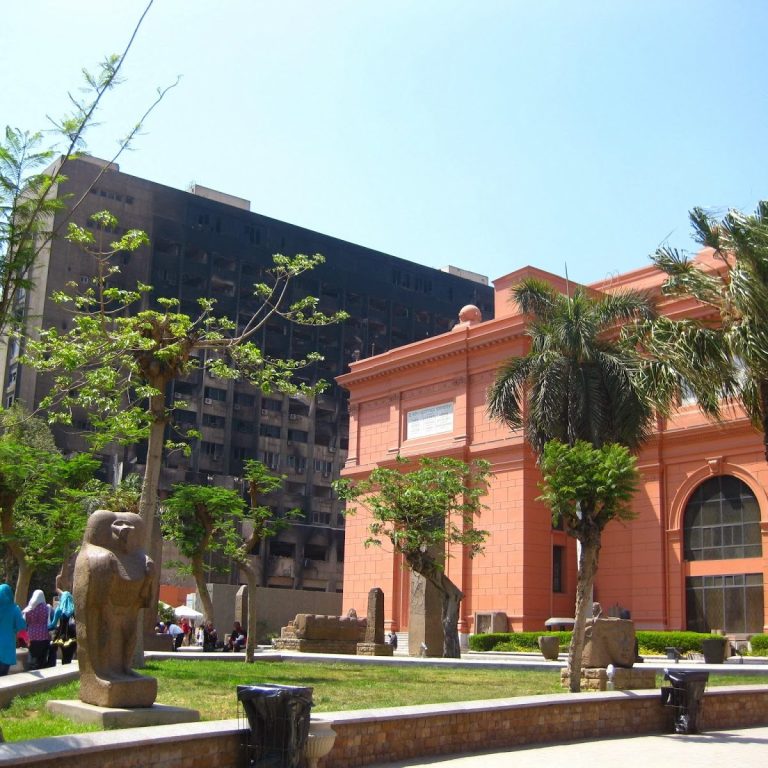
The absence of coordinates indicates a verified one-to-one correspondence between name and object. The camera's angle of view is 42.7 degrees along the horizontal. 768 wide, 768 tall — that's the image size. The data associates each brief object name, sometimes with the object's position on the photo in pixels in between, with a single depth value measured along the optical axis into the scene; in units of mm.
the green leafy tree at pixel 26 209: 7773
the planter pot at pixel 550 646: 24953
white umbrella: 40306
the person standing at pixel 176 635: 26920
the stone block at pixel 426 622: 27911
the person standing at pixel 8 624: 11852
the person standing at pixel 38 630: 14562
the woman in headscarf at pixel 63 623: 17156
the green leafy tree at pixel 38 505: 25391
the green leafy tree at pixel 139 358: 16875
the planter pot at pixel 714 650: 23734
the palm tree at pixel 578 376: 26109
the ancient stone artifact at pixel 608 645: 16688
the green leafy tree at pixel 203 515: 31703
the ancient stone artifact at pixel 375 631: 28156
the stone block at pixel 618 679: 15867
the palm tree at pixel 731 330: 17406
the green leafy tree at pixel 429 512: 27344
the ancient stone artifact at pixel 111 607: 9719
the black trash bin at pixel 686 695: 13430
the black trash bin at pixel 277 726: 8258
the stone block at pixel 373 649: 28047
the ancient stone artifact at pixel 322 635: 27547
